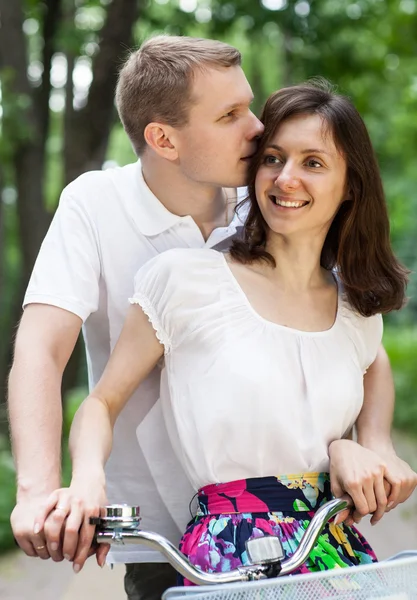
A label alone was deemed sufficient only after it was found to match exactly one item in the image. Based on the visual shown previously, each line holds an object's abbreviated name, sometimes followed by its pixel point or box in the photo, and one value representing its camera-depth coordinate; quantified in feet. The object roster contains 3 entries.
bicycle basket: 5.45
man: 8.27
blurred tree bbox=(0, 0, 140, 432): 21.50
